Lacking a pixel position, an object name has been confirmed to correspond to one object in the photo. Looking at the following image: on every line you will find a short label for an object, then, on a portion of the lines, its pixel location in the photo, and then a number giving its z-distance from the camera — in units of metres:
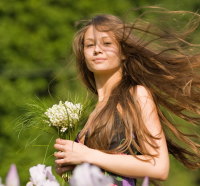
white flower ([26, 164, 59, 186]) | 6.67
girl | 7.60
